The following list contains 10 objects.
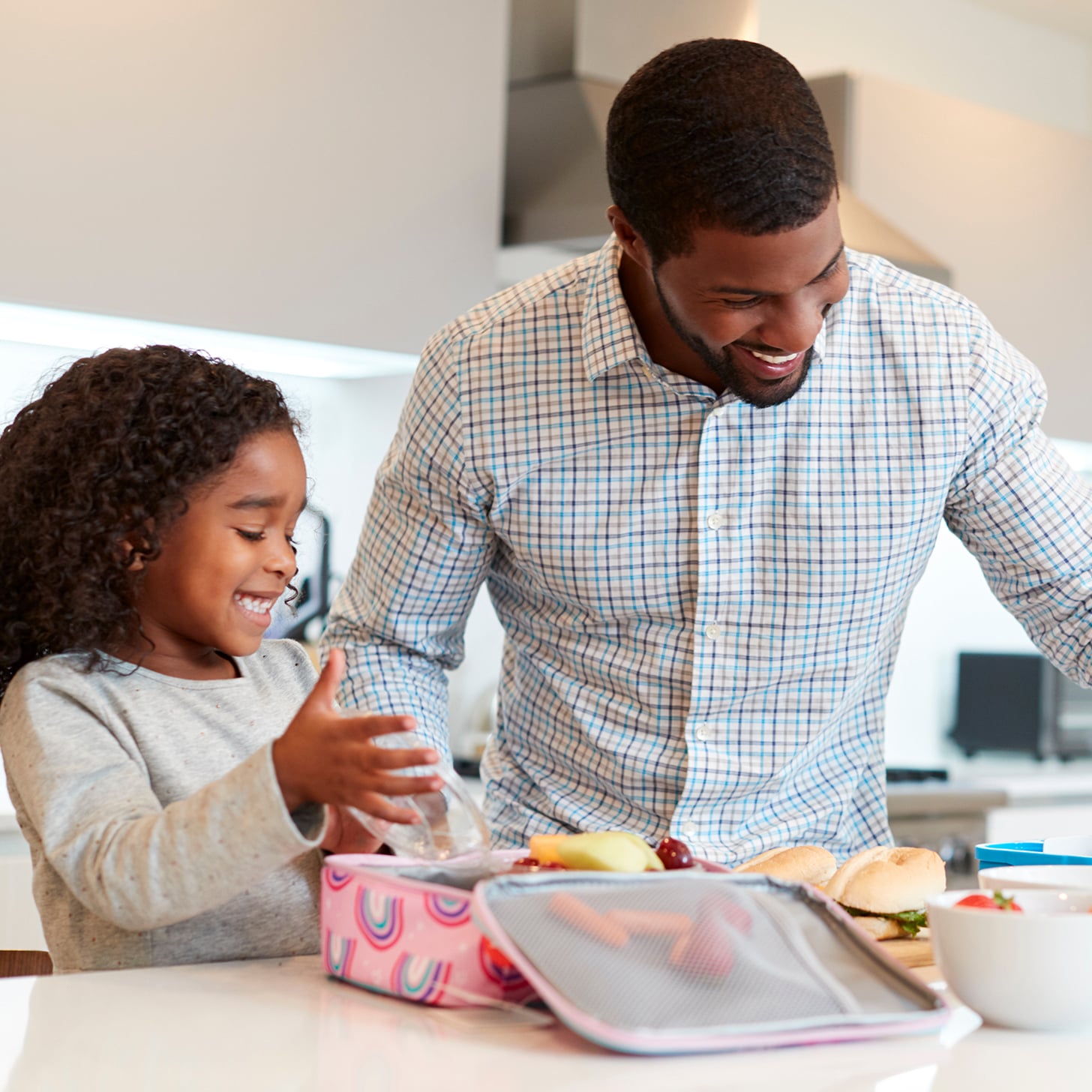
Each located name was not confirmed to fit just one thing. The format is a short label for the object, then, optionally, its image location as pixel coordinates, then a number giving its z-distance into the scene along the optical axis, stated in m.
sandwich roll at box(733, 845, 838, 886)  1.04
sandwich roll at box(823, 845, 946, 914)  1.00
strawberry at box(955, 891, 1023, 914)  0.80
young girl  1.01
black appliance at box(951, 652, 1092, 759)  3.71
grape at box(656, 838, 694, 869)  0.86
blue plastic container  1.00
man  1.32
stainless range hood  2.56
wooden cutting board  0.97
